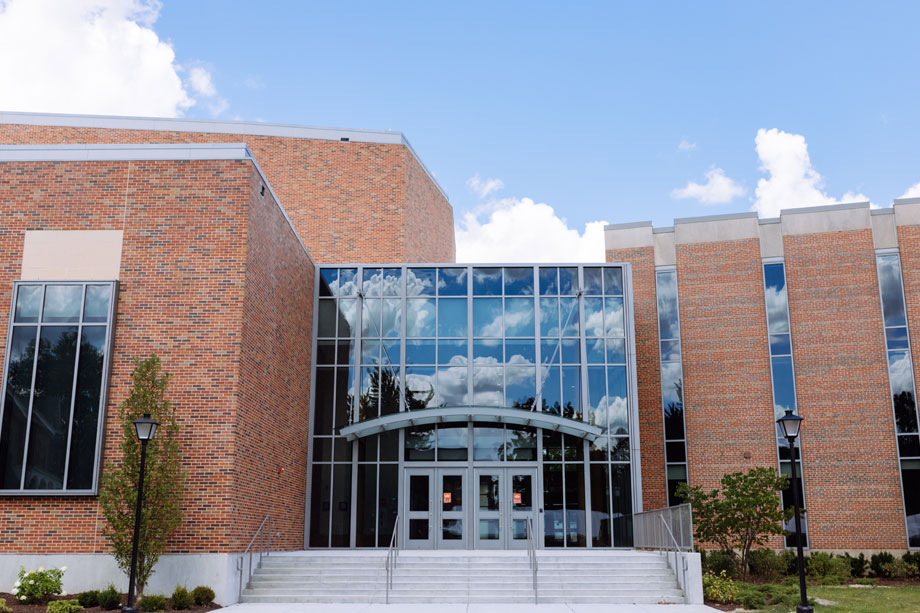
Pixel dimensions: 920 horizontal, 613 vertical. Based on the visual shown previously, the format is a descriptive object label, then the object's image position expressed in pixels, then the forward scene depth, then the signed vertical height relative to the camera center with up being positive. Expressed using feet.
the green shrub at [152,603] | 46.85 -6.71
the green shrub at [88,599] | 47.24 -6.49
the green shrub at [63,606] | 44.39 -6.52
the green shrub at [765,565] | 72.28 -7.41
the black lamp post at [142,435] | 43.39 +2.55
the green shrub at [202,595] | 48.78 -6.50
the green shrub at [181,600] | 47.52 -6.60
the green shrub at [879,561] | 78.74 -7.54
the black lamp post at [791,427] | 45.01 +2.90
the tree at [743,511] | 67.77 -2.50
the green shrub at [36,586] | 47.21 -5.80
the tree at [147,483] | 48.88 +0.00
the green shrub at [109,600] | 47.06 -6.51
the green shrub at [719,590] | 54.85 -7.15
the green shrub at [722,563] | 70.69 -6.94
